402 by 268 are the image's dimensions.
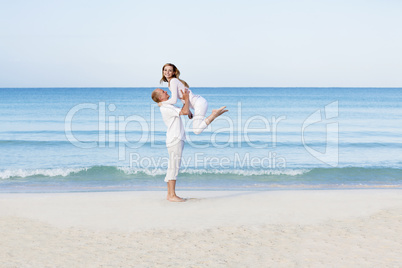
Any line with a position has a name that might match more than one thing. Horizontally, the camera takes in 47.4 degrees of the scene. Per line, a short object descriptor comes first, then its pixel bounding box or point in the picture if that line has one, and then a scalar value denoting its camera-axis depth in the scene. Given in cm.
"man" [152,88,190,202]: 672
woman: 648
